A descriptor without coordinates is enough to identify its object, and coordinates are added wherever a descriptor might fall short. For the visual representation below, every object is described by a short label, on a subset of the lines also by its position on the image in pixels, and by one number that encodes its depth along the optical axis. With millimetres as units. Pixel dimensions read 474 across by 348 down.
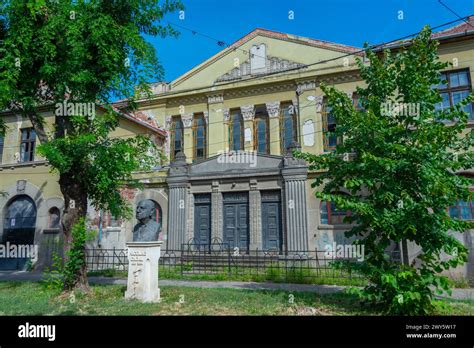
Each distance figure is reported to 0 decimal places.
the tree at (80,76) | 8609
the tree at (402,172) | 6039
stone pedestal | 8195
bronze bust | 8875
